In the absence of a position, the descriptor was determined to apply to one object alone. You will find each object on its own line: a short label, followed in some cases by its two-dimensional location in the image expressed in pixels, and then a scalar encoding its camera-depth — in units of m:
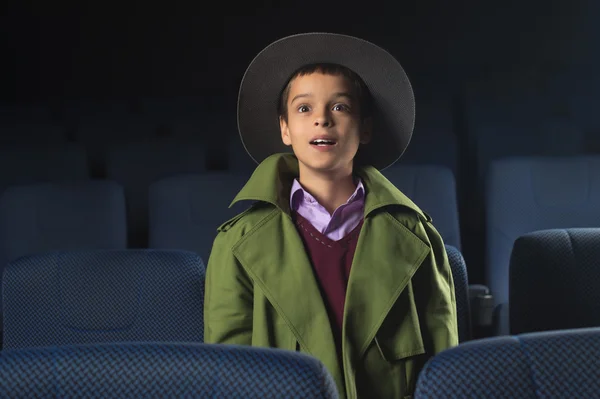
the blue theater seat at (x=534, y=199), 2.37
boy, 1.20
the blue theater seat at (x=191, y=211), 2.28
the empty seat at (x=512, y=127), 3.53
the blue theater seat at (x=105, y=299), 1.51
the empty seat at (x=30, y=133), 3.52
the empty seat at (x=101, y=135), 3.87
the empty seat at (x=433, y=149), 3.19
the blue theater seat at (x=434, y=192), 2.34
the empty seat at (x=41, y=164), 3.00
